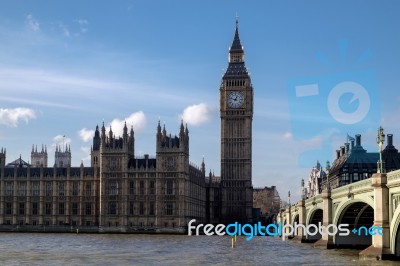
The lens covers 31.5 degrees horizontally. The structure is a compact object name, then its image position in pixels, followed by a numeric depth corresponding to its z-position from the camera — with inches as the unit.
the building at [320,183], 7762.8
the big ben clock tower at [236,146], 7106.3
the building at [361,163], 6048.2
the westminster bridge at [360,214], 1993.1
